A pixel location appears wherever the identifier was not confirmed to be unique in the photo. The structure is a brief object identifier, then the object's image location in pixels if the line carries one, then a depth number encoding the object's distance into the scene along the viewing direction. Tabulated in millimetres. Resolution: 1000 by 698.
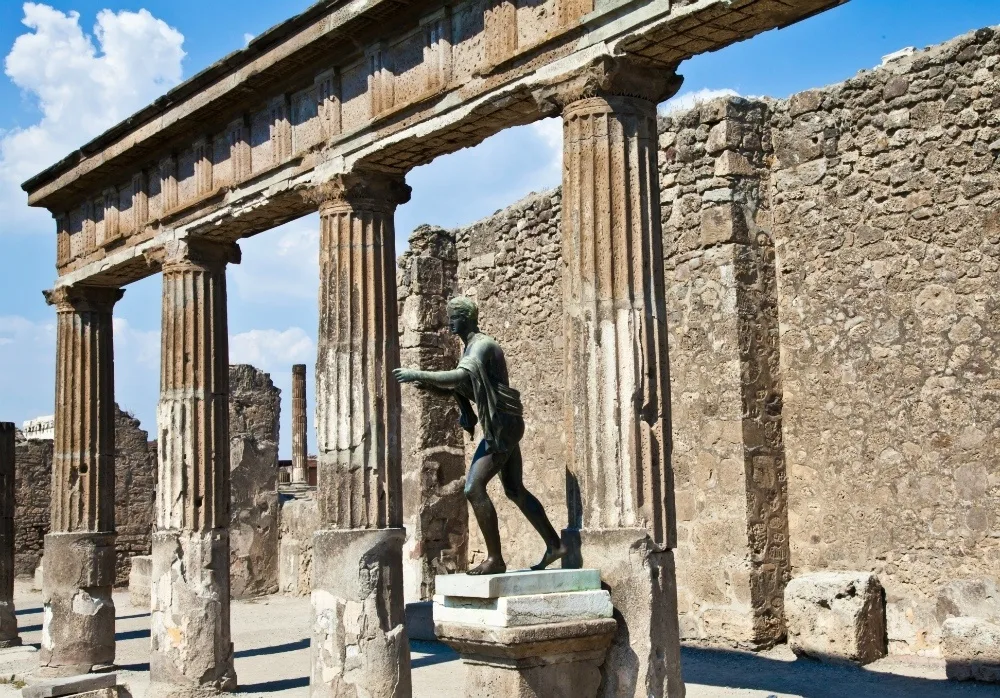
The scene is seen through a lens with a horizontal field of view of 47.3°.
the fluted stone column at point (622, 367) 5828
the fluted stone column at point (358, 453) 7766
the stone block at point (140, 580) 17878
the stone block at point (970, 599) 8359
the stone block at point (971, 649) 7928
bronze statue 6363
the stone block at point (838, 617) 8875
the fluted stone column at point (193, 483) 9570
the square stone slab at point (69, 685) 8336
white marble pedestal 5574
